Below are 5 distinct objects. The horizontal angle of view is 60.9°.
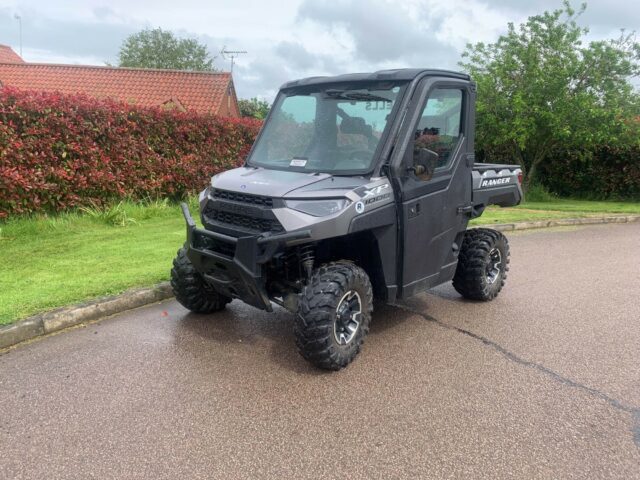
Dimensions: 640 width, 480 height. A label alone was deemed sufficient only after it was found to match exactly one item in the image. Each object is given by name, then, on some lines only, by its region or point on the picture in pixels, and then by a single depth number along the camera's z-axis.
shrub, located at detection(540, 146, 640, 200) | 17.58
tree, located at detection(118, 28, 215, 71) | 53.62
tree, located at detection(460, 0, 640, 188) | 15.13
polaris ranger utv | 3.96
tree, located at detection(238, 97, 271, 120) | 46.37
